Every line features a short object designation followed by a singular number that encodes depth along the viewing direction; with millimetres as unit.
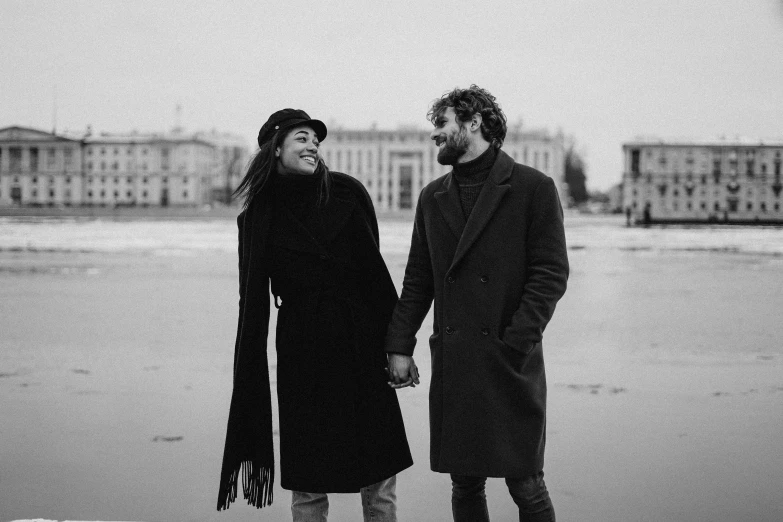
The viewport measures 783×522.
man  2805
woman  3014
